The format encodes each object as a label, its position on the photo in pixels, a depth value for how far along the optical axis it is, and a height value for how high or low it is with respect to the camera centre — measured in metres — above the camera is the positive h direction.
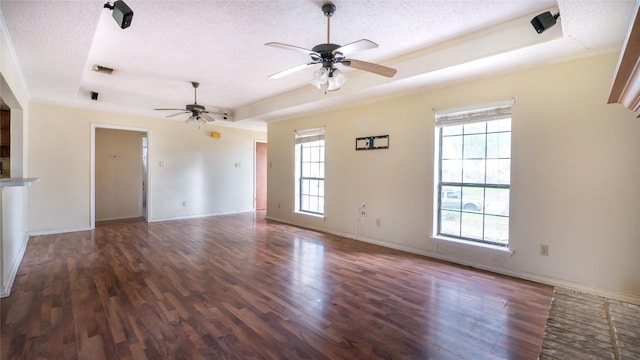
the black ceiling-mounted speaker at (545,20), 2.39 +1.26
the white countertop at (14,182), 2.45 -0.12
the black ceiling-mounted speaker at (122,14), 2.03 +1.08
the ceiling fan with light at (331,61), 2.33 +0.98
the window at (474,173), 3.53 +0.02
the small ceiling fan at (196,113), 4.97 +1.01
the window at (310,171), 5.95 +0.03
